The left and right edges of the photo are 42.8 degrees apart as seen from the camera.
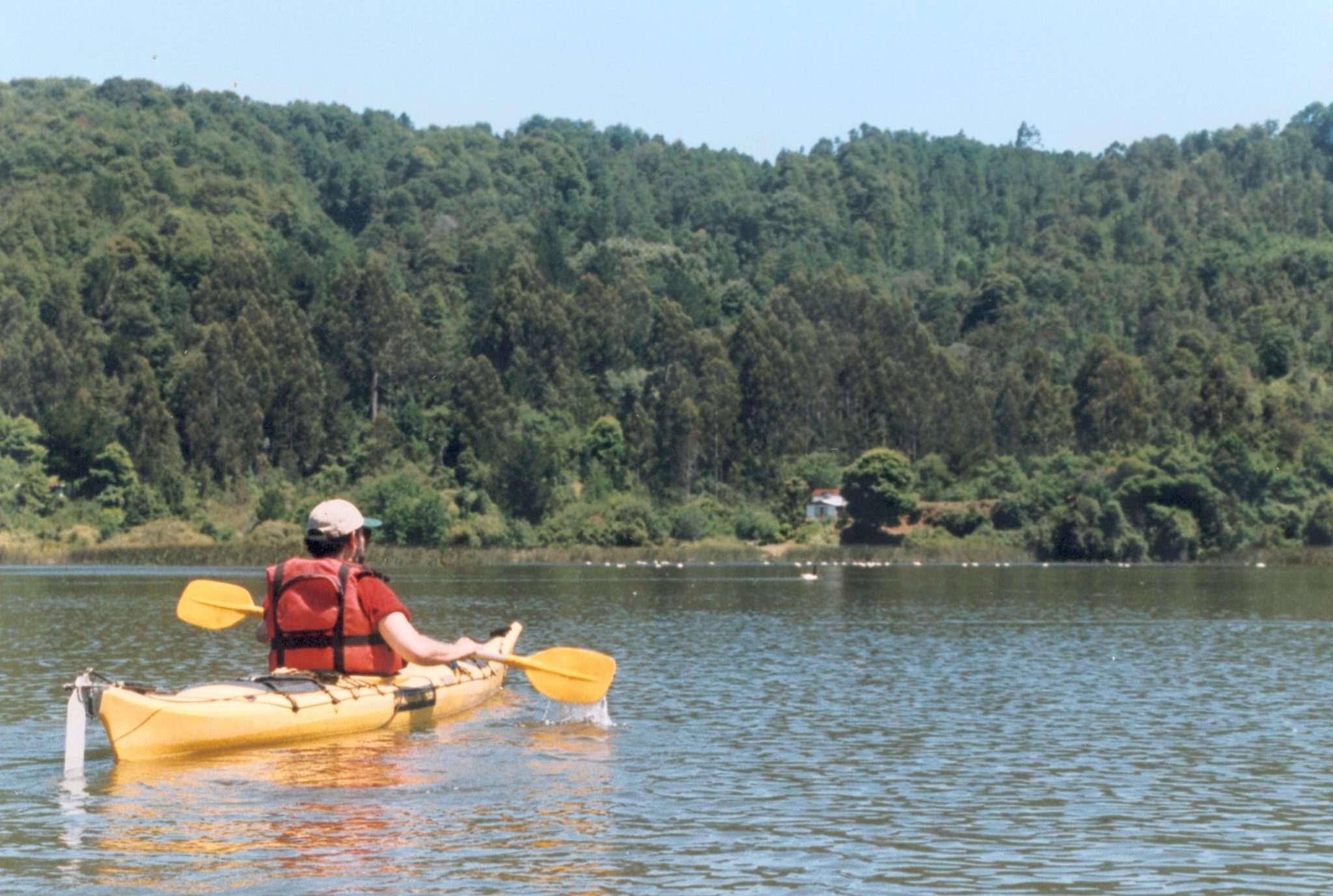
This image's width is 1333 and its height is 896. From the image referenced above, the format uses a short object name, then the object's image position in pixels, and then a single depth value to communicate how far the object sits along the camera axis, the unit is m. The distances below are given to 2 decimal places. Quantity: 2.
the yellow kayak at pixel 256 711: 14.49
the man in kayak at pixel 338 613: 14.44
